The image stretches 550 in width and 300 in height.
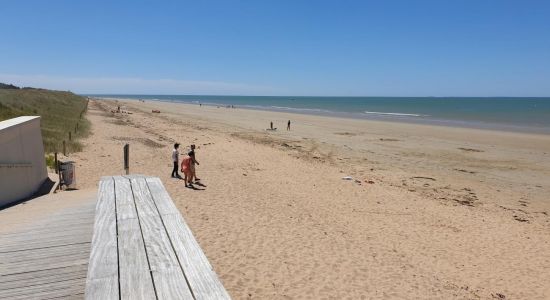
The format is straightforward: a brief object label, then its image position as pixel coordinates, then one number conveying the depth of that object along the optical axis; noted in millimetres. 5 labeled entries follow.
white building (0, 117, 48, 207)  6863
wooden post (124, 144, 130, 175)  12053
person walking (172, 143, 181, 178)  13625
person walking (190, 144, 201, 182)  12455
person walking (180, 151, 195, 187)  12352
